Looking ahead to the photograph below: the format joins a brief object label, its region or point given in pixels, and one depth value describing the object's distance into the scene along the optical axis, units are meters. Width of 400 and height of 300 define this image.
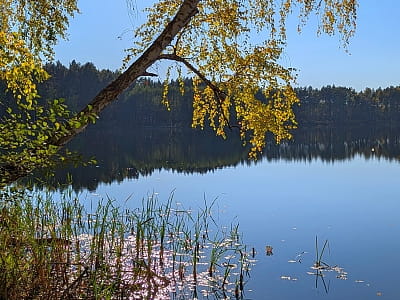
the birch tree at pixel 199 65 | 4.40
